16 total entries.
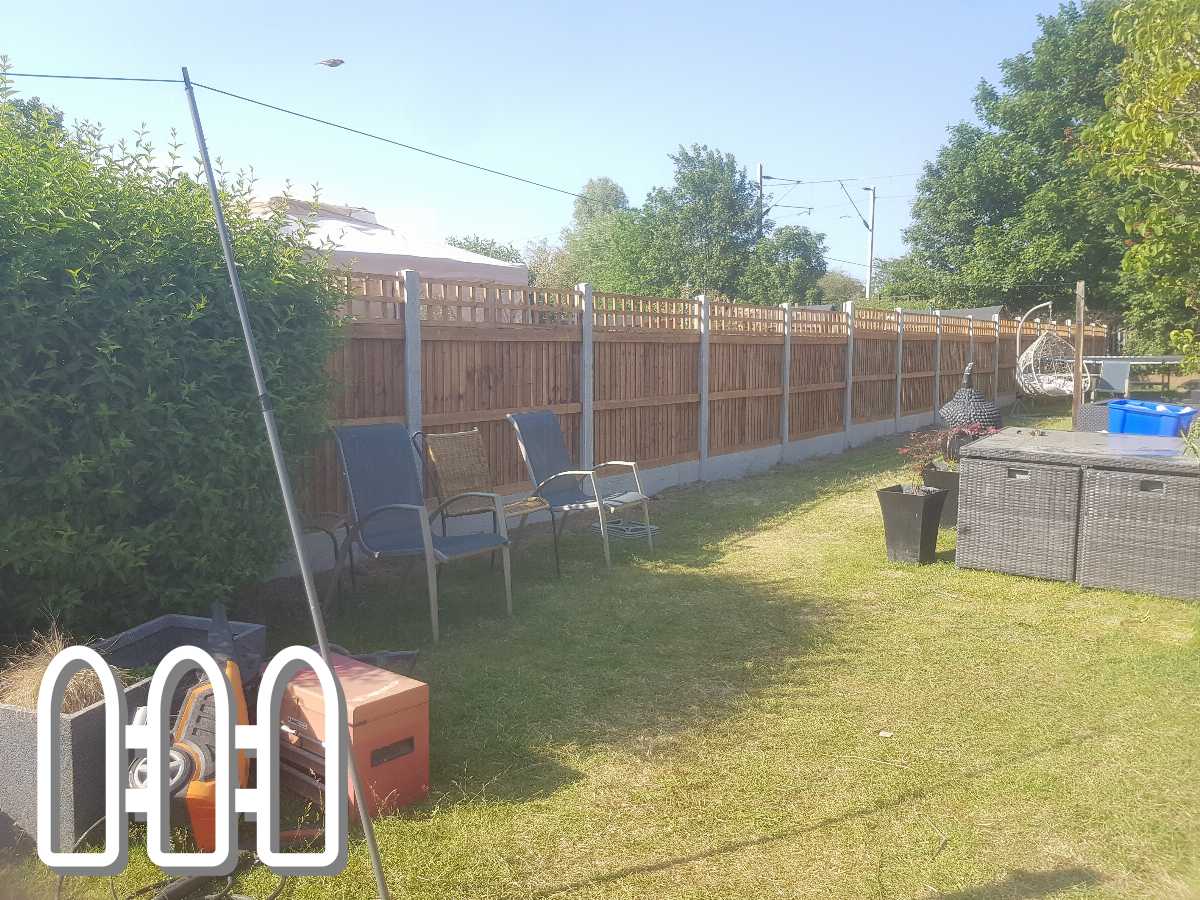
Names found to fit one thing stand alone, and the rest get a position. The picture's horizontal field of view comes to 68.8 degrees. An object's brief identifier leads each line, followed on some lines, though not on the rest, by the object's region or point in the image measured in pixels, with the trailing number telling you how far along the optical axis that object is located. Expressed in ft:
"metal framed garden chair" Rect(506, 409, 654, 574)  19.08
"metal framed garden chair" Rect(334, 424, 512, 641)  14.97
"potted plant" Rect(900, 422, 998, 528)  22.34
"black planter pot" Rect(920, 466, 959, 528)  22.20
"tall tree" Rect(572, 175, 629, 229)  221.46
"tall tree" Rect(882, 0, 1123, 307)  82.69
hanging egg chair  49.96
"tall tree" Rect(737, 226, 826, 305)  102.68
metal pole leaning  6.67
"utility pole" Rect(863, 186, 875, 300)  120.06
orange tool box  8.80
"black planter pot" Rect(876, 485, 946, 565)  19.26
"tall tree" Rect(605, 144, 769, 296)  108.47
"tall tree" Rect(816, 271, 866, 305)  194.85
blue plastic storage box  24.25
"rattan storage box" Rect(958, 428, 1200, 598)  16.48
